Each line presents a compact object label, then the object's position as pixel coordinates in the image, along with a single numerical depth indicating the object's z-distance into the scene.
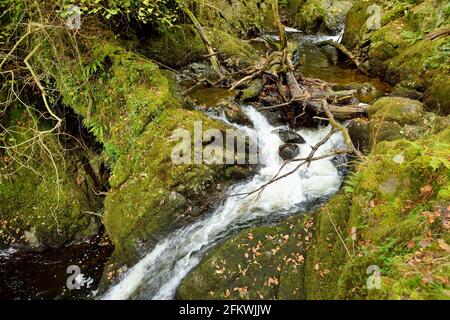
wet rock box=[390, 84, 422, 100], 8.88
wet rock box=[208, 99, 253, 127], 8.28
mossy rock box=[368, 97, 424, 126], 7.23
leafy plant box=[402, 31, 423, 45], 10.64
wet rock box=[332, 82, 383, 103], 9.46
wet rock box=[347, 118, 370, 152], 7.34
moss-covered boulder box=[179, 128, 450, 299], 3.20
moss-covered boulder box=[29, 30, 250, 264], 6.27
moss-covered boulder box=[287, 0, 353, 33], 17.12
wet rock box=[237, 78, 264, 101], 9.12
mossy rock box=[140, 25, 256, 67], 10.12
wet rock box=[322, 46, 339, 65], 13.26
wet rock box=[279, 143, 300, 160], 7.66
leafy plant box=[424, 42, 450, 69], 8.88
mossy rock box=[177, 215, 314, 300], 4.63
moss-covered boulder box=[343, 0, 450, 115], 8.73
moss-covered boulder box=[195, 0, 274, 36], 17.19
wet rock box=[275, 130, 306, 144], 8.00
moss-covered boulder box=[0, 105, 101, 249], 7.85
